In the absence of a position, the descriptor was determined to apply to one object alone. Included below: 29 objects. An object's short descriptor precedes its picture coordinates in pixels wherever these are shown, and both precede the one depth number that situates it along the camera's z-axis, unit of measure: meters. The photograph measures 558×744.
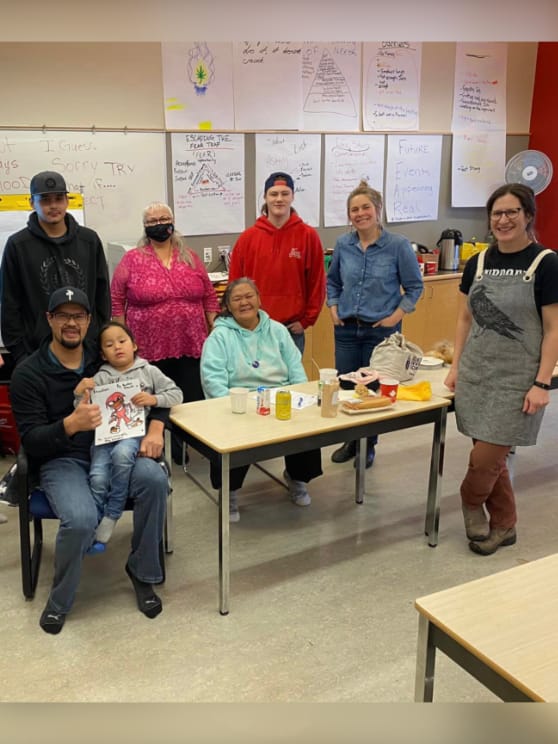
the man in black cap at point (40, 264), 2.94
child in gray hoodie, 2.57
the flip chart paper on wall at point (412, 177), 5.75
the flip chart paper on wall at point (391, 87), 5.37
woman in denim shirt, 3.55
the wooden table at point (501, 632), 1.29
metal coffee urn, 5.94
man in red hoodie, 3.74
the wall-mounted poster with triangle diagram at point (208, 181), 4.78
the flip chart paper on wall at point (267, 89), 4.83
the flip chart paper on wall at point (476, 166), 6.04
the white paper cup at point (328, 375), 2.83
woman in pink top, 3.51
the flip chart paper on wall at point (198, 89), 4.59
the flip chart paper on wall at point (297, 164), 5.11
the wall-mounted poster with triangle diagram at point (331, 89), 5.12
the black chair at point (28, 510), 2.51
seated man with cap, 2.44
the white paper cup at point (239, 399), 2.77
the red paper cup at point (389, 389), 2.91
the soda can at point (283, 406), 2.71
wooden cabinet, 5.66
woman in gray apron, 2.65
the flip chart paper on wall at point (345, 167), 5.43
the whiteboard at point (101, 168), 4.21
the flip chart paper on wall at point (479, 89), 5.77
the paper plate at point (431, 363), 3.54
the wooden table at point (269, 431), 2.50
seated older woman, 3.18
